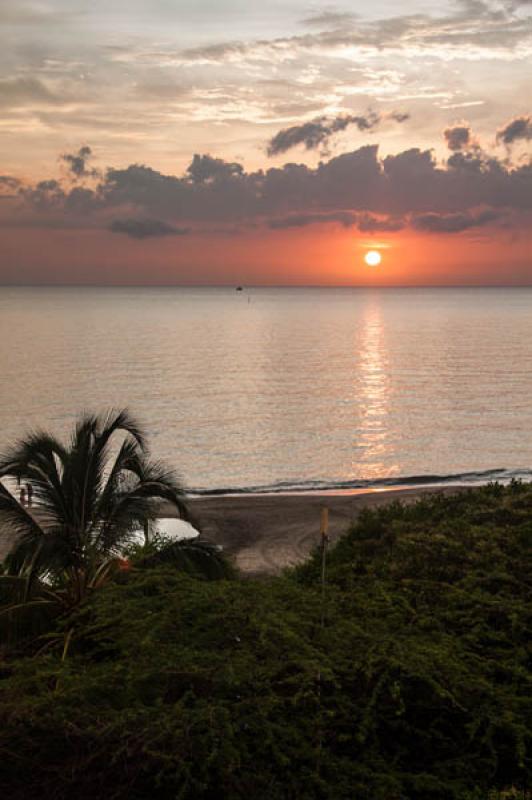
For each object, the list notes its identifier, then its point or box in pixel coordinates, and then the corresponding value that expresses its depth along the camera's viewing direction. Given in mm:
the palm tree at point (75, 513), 14766
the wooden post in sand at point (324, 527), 11397
